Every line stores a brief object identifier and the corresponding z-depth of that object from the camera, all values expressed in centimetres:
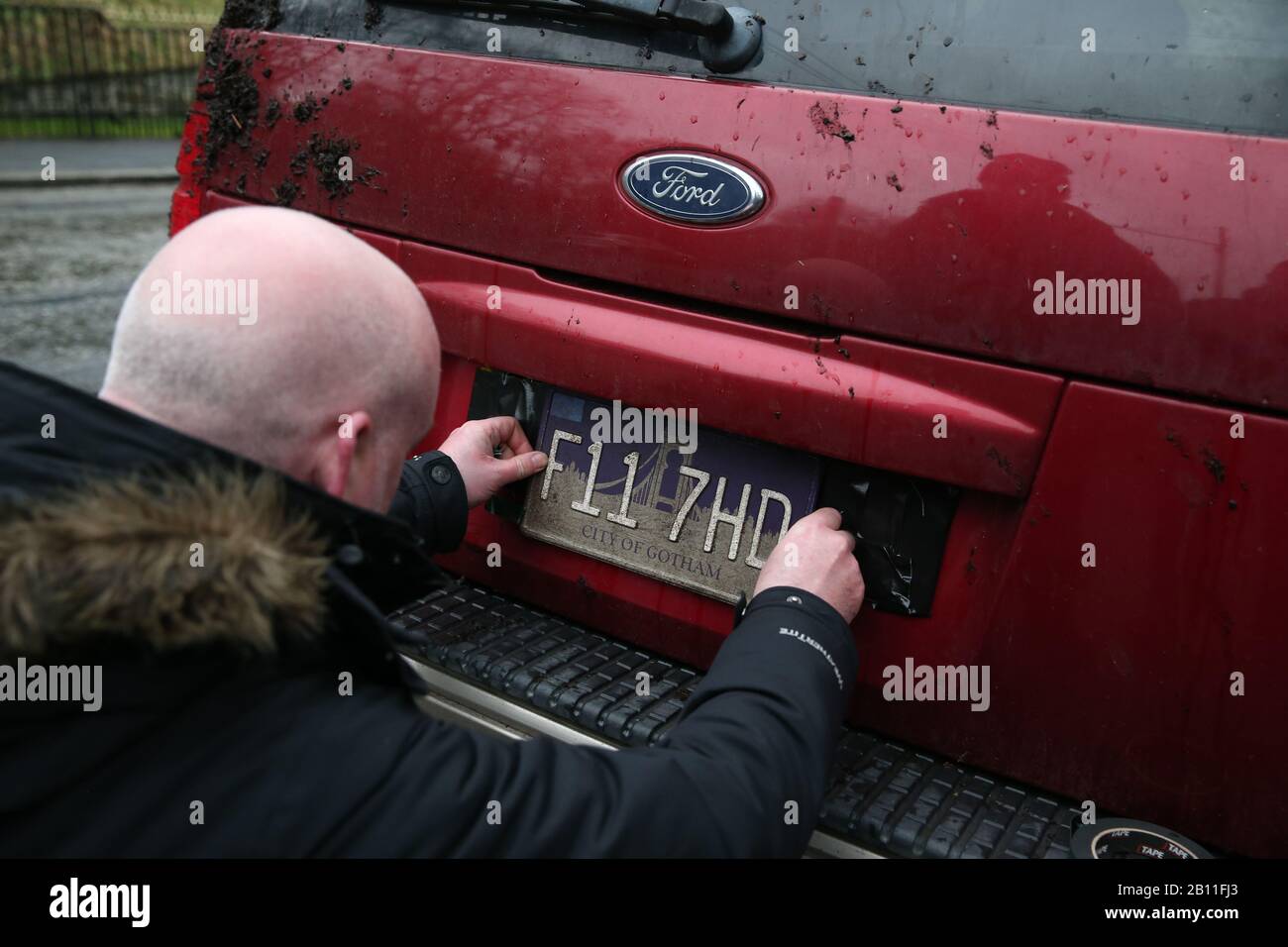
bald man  117
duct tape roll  170
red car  163
